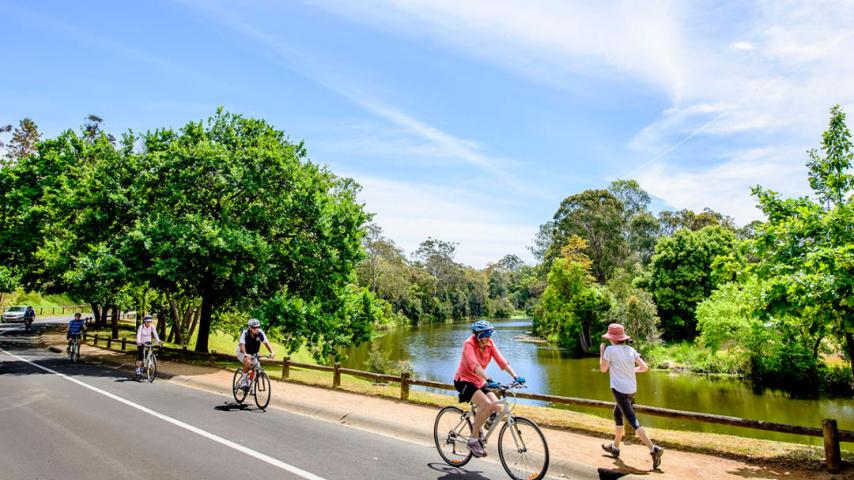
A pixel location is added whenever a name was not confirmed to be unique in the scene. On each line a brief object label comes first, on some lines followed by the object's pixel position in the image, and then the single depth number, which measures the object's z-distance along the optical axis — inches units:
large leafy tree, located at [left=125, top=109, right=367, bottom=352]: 689.0
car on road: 1739.7
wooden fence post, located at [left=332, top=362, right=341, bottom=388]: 523.2
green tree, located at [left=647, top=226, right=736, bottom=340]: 1697.8
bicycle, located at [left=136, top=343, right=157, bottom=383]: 568.4
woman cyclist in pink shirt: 253.9
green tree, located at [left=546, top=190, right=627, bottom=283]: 2554.1
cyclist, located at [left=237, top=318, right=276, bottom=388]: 419.2
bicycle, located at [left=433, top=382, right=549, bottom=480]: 237.5
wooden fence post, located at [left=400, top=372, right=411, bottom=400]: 459.8
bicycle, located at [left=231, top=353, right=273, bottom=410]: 418.9
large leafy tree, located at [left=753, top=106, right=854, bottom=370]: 276.7
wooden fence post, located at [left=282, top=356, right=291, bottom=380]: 595.2
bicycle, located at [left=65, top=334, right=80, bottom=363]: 759.7
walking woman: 279.1
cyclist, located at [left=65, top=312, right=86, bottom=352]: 752.3
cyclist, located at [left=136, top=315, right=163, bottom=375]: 571.2
